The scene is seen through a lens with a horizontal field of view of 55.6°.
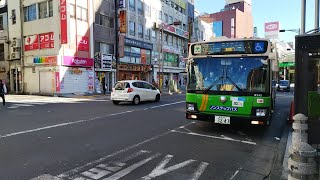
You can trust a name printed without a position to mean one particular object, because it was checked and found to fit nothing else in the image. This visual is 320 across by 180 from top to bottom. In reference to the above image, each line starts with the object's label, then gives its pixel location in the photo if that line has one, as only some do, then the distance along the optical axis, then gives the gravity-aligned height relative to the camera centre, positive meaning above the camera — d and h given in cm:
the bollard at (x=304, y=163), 326 -90
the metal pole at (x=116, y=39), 3528 +474
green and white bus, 824 -5
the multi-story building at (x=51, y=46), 2894 +341
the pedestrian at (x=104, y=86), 3085 -73
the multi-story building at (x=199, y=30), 5932 +1027
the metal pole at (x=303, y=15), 1146 +243
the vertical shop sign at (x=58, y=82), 2864 -24
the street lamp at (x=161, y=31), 4233 +684
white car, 1868 -78
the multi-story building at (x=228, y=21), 10212 +1985
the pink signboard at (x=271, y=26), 8319 +1460
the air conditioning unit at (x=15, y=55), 3241 +262
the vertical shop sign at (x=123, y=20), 3500 +685
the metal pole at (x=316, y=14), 1154 +251
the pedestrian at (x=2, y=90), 1897 -66
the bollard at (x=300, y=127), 564 -90
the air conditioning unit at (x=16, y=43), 3238 +390
